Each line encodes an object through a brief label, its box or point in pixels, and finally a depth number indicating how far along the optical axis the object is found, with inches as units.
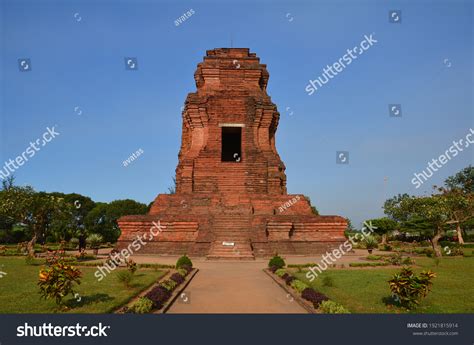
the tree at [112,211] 2207.2
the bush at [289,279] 440.1
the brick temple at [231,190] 787.4
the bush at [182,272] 494.7
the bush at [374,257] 766.0
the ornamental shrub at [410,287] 331.3
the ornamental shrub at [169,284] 404.3
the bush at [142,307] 306.5
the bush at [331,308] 302.0
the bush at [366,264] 649.4
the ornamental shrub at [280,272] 499.0
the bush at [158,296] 334.3
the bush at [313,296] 335.0
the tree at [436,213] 844.6
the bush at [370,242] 944.9
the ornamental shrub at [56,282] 322.3
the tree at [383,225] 1814.7
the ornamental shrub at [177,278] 449.1
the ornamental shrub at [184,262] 570.4
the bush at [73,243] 1213.7
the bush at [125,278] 420.8
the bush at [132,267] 496.1
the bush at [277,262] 577.3
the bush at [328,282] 436.5
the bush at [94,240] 888.9
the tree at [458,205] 896.3
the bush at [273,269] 546.5
